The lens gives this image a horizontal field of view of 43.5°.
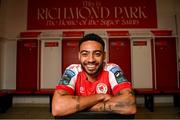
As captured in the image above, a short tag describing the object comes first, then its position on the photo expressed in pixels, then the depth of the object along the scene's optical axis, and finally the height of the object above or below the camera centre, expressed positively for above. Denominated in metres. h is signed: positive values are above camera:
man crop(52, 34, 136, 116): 1.23 -0.12
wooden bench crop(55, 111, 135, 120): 0.97 -0.21
